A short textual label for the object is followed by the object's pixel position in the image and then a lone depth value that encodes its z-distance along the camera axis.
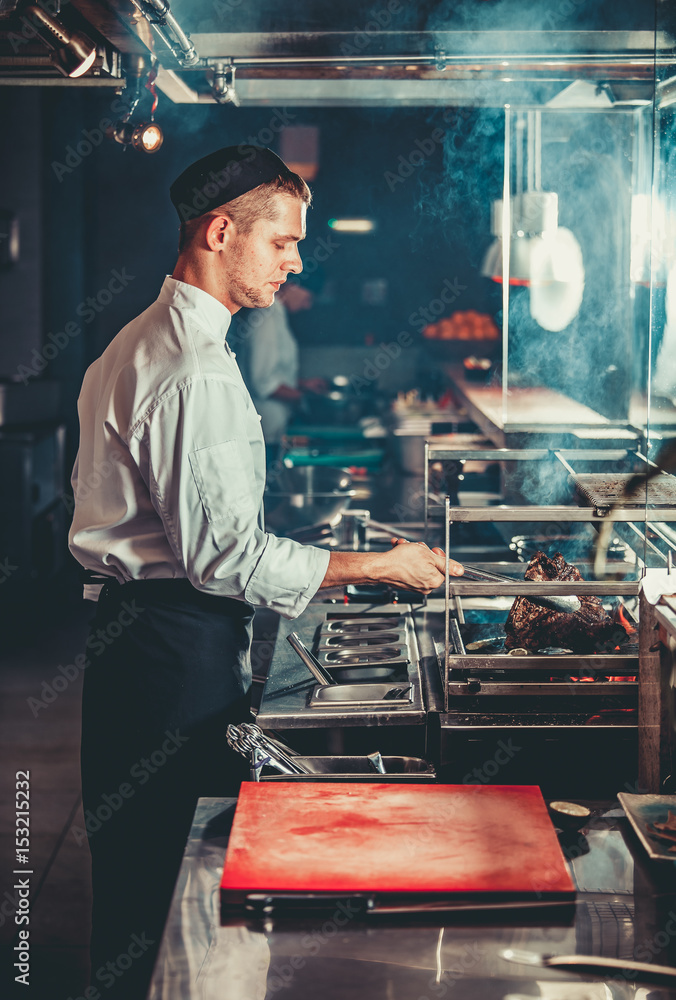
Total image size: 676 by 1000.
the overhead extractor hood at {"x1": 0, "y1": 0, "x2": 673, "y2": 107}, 2.52
